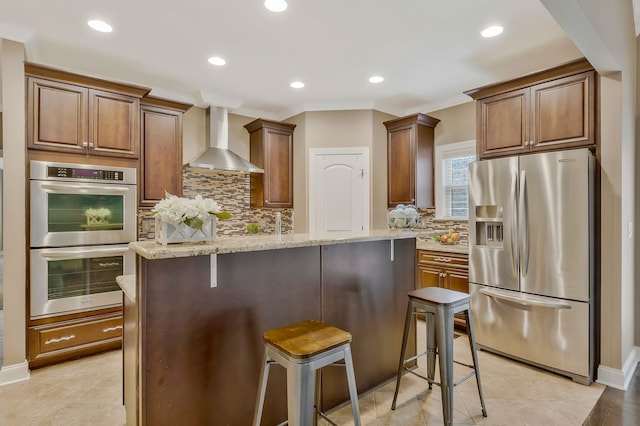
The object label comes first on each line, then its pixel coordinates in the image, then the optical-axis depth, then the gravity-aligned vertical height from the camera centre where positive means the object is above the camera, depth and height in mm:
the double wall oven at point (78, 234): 2855 -189
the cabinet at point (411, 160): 4418 +713
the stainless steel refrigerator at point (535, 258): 2586 -389
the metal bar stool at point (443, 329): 1931 -729
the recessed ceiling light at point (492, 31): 2713 +1508
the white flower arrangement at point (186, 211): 1601 +12
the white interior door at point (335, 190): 4660 +326
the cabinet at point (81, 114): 2894 +934
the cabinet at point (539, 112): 2697 +896
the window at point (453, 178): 4336 +461
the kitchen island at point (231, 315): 1564 -578
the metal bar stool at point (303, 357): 1385 -640
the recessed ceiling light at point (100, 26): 2637 +1515
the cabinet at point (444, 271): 3668 -676
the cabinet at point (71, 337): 2855 -1119
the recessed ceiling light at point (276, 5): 2387 +1513
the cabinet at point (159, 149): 3684 +731
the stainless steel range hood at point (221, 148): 4266 +874
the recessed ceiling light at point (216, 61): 3279 +1528
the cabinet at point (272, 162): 4688 +737
